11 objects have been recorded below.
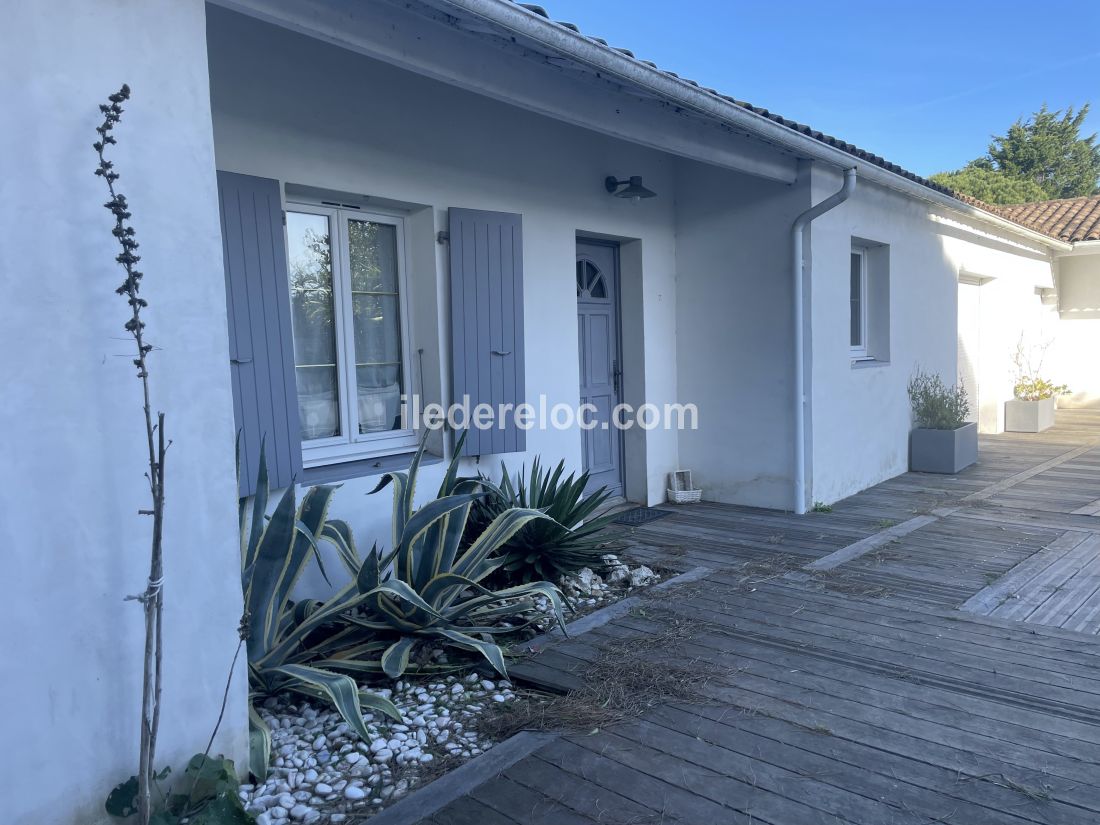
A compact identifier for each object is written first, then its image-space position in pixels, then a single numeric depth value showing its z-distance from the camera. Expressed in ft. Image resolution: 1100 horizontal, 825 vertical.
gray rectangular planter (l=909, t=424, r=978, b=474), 25.30
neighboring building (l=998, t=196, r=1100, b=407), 41.75
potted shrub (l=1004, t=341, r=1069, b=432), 35.29
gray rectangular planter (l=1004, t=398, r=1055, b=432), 35.27
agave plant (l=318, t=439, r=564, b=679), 10.47
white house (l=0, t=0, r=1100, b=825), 6.69
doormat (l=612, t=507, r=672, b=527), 19.76
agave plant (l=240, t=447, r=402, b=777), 8.68
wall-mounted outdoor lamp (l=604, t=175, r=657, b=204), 19.20
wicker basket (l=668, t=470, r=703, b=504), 22.00
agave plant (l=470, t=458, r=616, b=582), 14.05
